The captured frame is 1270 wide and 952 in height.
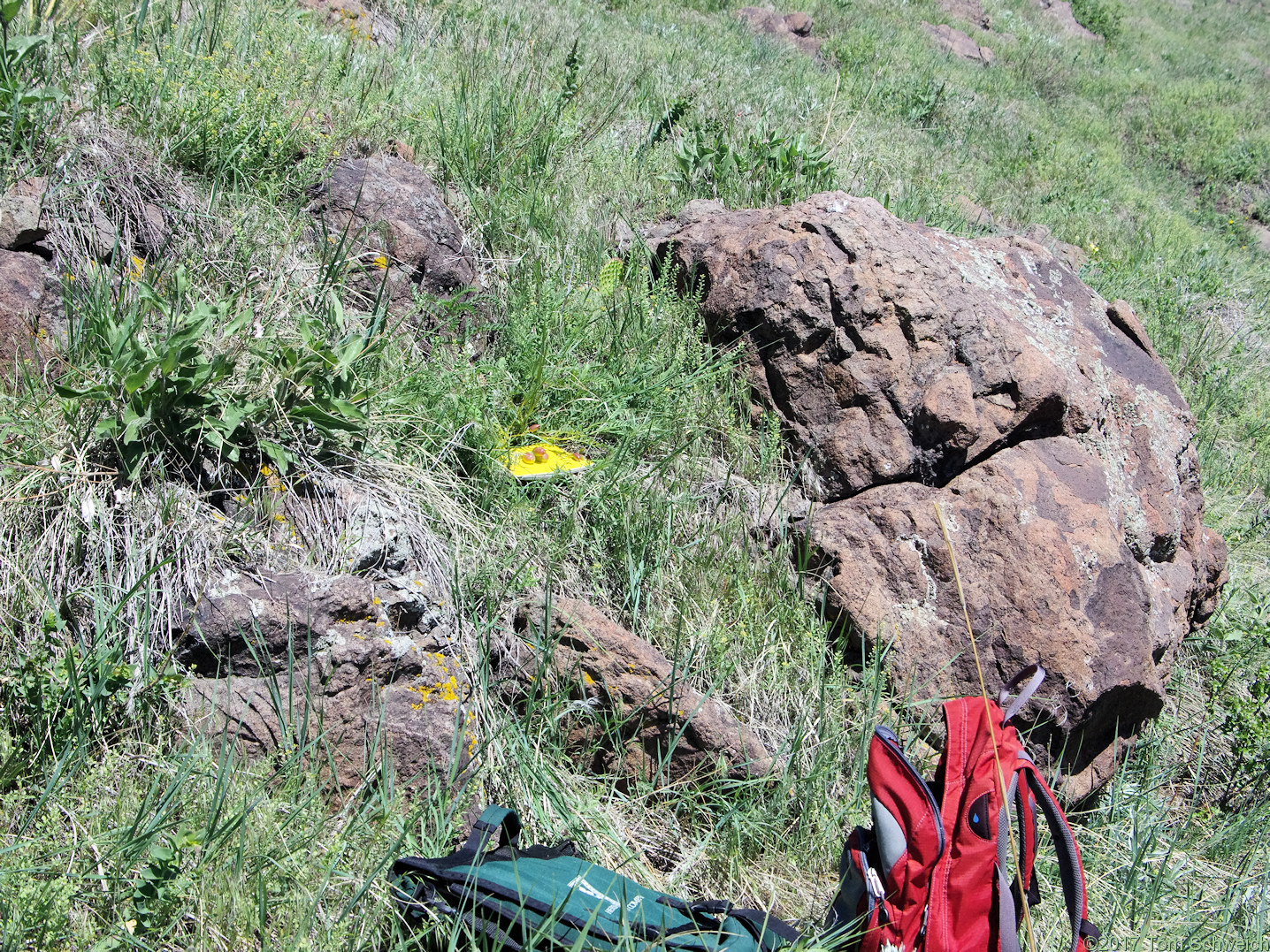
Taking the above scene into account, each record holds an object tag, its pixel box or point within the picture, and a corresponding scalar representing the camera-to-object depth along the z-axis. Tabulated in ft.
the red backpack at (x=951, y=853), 7.24
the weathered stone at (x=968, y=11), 40.63
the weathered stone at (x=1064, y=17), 45.83
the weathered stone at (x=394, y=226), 11.67
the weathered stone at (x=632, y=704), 8.80
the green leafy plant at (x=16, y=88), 9.30
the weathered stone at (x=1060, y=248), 19.81
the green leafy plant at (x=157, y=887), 6.10
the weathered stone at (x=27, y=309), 8.71
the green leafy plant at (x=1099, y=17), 46.42
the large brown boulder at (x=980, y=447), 10.01
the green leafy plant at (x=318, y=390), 8.83
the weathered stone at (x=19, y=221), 9.20
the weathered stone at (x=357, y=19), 16.19
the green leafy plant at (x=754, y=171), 15.55
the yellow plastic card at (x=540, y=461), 10.33
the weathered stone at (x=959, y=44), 35.35
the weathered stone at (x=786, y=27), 29.55
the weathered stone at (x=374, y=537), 8.68
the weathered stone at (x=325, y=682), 7.55
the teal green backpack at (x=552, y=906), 6.40
